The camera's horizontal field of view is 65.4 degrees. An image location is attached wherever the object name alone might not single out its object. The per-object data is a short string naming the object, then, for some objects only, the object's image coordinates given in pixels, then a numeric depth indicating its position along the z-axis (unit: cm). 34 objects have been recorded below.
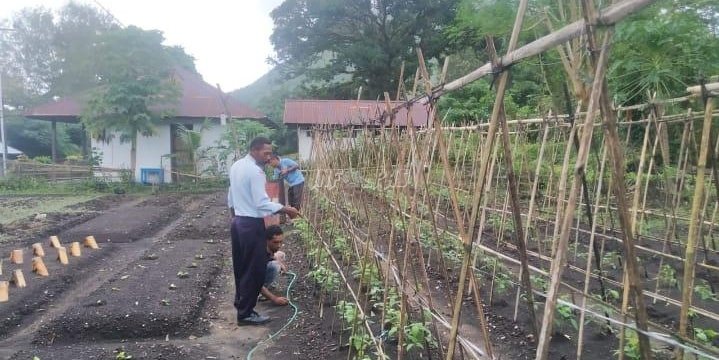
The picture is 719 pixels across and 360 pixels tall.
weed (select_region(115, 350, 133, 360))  421
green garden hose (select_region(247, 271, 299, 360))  454
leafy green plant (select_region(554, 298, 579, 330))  424
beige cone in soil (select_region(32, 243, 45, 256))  811
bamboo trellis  172
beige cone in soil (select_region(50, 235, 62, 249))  847
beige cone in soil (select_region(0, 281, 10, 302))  592
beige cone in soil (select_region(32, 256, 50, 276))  703
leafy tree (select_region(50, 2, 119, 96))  3091
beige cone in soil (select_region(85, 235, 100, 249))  888
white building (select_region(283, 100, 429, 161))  2073
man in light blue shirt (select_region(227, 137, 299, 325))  493
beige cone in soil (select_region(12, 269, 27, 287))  650
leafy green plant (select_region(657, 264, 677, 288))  502
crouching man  547
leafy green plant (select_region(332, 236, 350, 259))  627
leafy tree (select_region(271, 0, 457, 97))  2608
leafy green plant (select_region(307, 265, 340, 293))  531
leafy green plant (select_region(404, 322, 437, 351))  360
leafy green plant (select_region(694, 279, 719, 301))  436
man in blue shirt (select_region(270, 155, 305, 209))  912
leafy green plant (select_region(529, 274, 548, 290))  513
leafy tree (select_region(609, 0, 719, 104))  777
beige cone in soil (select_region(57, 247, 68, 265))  777
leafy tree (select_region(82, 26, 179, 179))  1778
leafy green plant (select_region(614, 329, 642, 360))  346
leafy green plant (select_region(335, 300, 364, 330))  412
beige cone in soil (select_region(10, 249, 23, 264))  779
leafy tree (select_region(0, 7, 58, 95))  4131
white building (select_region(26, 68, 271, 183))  2047
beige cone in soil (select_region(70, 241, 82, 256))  822
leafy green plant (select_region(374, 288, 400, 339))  416
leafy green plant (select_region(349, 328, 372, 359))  383
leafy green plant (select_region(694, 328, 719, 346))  350
